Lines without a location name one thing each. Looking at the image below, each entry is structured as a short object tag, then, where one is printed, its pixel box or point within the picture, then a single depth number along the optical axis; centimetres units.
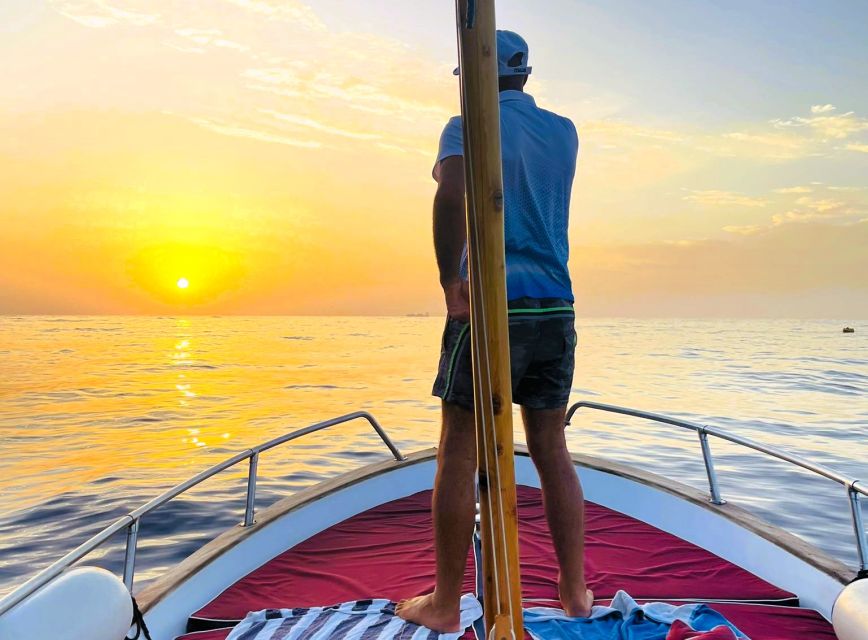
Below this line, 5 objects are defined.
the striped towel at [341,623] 213
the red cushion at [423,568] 256
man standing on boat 188
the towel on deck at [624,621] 212
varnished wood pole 99
